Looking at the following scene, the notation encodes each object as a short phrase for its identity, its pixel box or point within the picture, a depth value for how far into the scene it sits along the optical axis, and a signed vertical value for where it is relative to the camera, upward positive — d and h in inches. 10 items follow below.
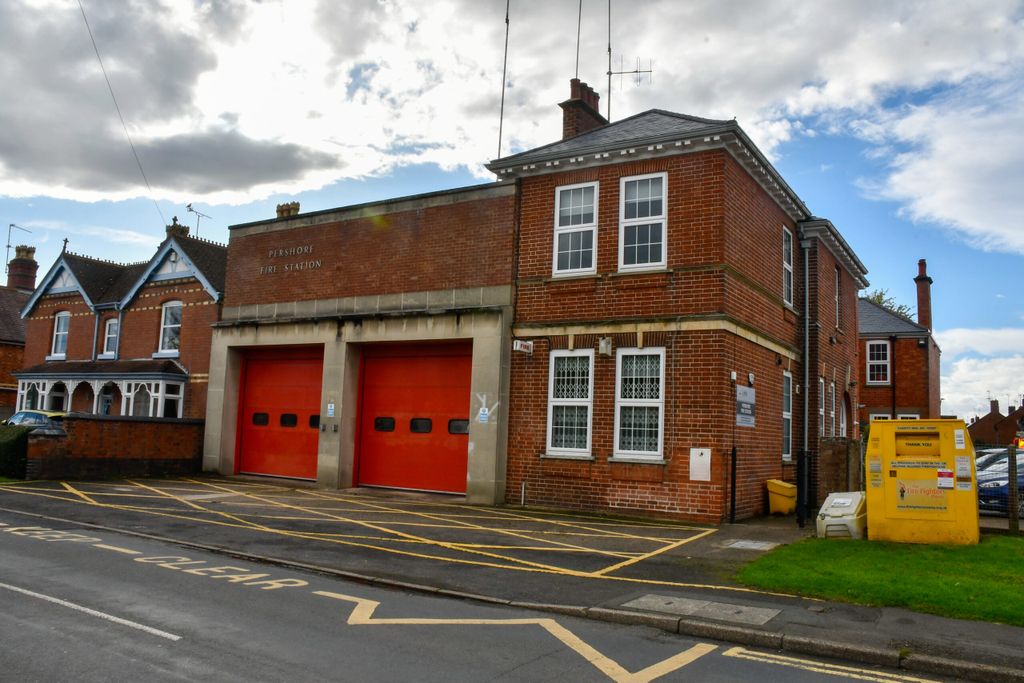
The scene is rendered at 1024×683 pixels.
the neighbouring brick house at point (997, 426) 2285.9 +60.2
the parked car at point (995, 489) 642.2 -36.0
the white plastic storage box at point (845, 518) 470.3 -47.1
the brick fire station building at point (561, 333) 603.8 +86.9
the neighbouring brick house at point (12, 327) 1599.5 +175.4
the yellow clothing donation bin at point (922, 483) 437.7 -22.8
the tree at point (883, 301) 2532.0 +458.9
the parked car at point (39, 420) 805.2 -7.9
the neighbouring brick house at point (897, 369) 1454.2 +137.4
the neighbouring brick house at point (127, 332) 1043.3 +121.5
